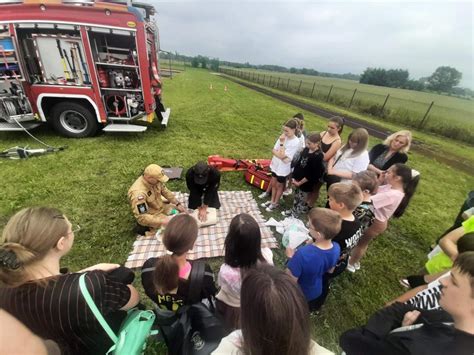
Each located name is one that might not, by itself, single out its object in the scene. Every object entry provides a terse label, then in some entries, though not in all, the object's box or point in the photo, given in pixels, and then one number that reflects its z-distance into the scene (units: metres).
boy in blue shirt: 2.02
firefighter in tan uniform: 3.17
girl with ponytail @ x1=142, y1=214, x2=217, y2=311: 1.67
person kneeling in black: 3.36
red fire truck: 5.41
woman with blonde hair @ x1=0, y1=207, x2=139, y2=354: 1.22
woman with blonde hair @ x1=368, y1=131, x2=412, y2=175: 3.61
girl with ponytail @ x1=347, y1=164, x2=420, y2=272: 2.75
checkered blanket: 3.36
